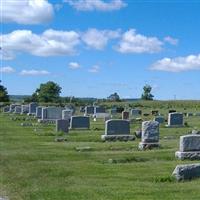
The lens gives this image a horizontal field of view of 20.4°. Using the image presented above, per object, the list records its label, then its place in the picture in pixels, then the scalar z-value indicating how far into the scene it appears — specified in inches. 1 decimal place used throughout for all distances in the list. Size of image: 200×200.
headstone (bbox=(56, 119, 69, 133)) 1250.6
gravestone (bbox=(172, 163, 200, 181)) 508.1
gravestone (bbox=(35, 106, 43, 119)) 2016.1
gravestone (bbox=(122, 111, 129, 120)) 1820.9
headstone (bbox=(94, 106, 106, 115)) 2247.2
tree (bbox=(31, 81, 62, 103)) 4712.1
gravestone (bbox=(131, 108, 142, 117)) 2239.7
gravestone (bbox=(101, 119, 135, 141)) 1027.9
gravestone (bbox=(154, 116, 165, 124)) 1606.8
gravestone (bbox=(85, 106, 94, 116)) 2317.9
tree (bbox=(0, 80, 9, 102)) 4375.0
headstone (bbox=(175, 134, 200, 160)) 700.7
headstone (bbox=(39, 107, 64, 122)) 1792.0
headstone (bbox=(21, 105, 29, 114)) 2517.6
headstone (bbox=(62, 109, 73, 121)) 1706.7
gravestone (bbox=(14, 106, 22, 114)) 2615.7
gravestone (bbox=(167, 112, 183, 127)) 1504.7
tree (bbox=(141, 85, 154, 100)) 5312.0
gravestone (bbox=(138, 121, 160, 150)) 855.1
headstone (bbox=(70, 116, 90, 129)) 1371.8
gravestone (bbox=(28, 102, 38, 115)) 2363.1
